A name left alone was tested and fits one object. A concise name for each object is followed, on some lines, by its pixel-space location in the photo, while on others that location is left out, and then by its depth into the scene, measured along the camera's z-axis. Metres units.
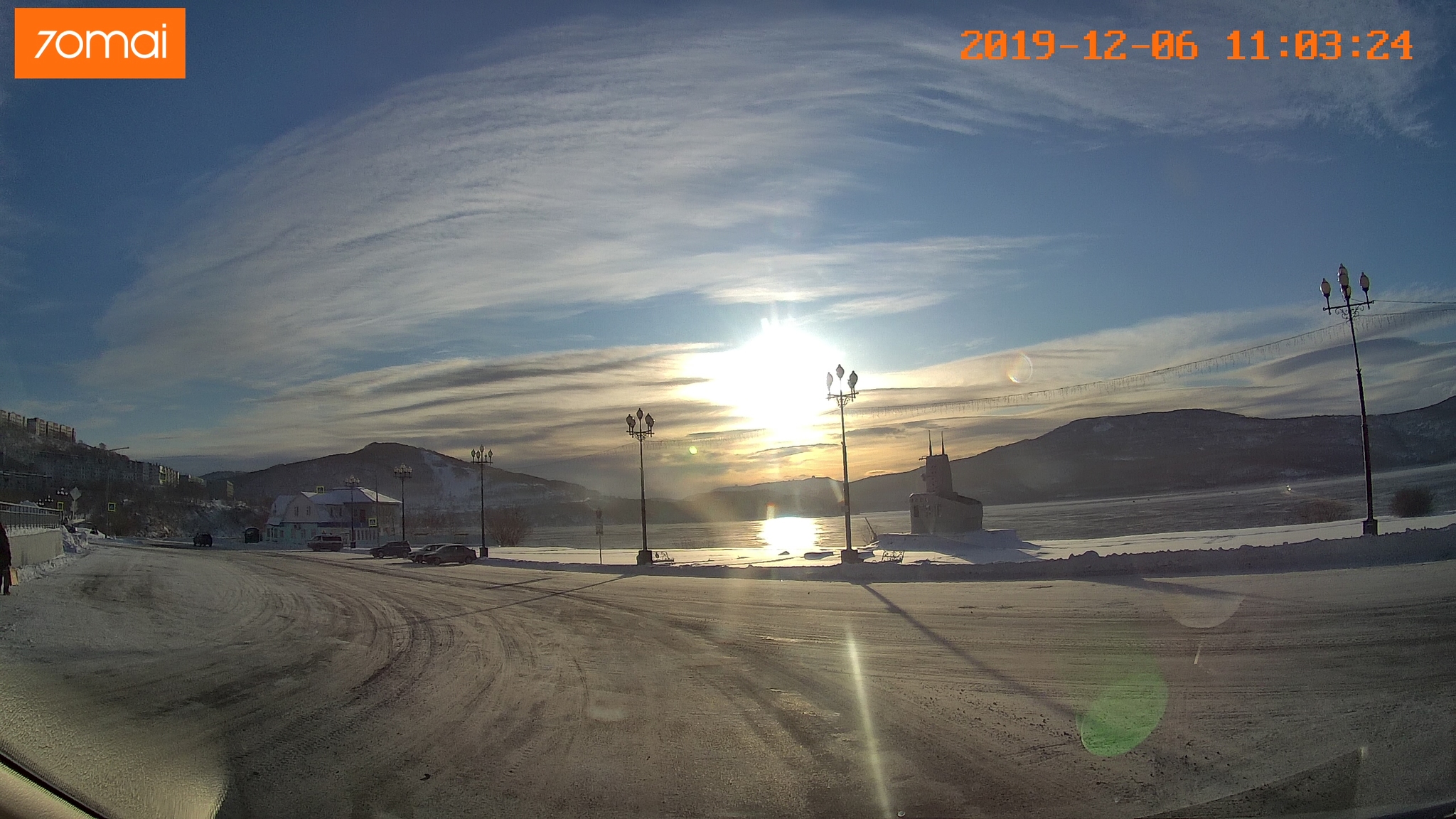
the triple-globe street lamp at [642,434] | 37.97
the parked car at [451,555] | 47.00
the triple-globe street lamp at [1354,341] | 26.67
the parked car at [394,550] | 60.09
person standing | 17.66
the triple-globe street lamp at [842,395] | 30.95
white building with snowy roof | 108.12
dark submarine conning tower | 61.53
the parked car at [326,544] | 78.50
